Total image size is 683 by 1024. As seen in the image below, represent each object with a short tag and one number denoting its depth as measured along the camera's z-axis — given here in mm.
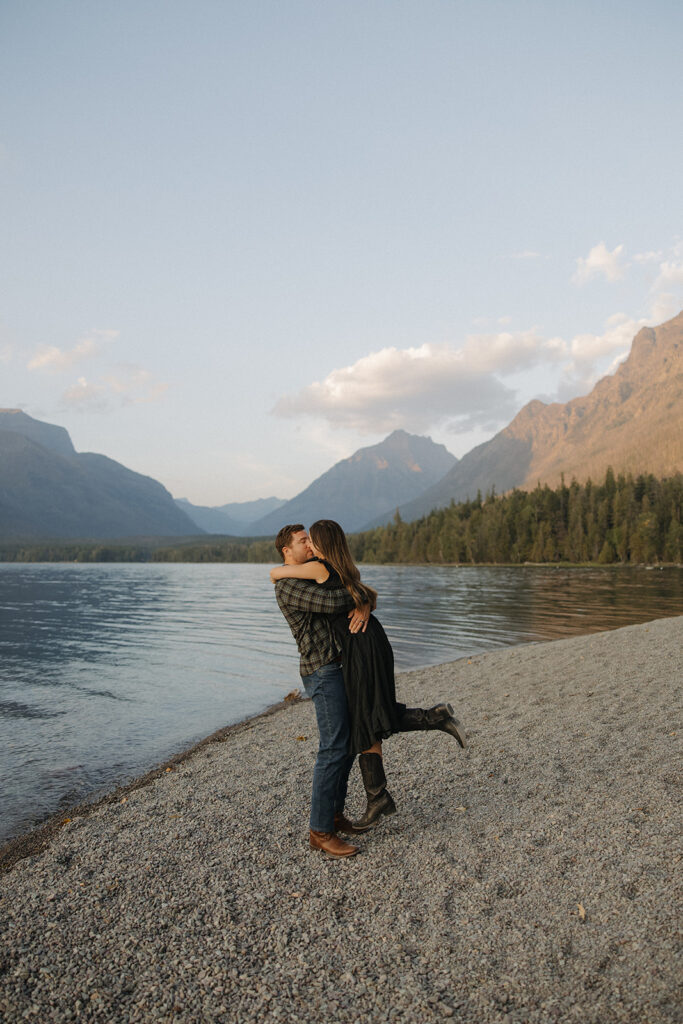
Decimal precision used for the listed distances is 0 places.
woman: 6594
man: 6613
